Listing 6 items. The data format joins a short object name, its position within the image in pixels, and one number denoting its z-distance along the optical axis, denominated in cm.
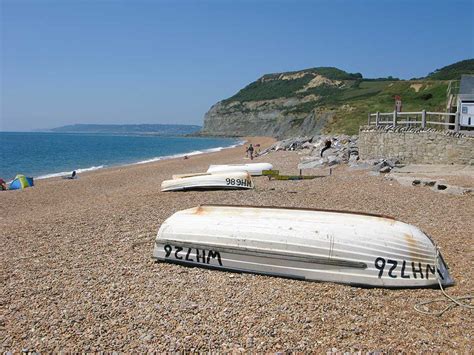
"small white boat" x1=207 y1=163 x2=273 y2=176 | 1952
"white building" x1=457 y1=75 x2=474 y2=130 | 2091
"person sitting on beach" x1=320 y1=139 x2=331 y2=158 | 2760
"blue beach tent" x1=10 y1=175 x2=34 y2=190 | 2506
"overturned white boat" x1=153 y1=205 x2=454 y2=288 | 641
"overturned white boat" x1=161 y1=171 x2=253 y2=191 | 1587
